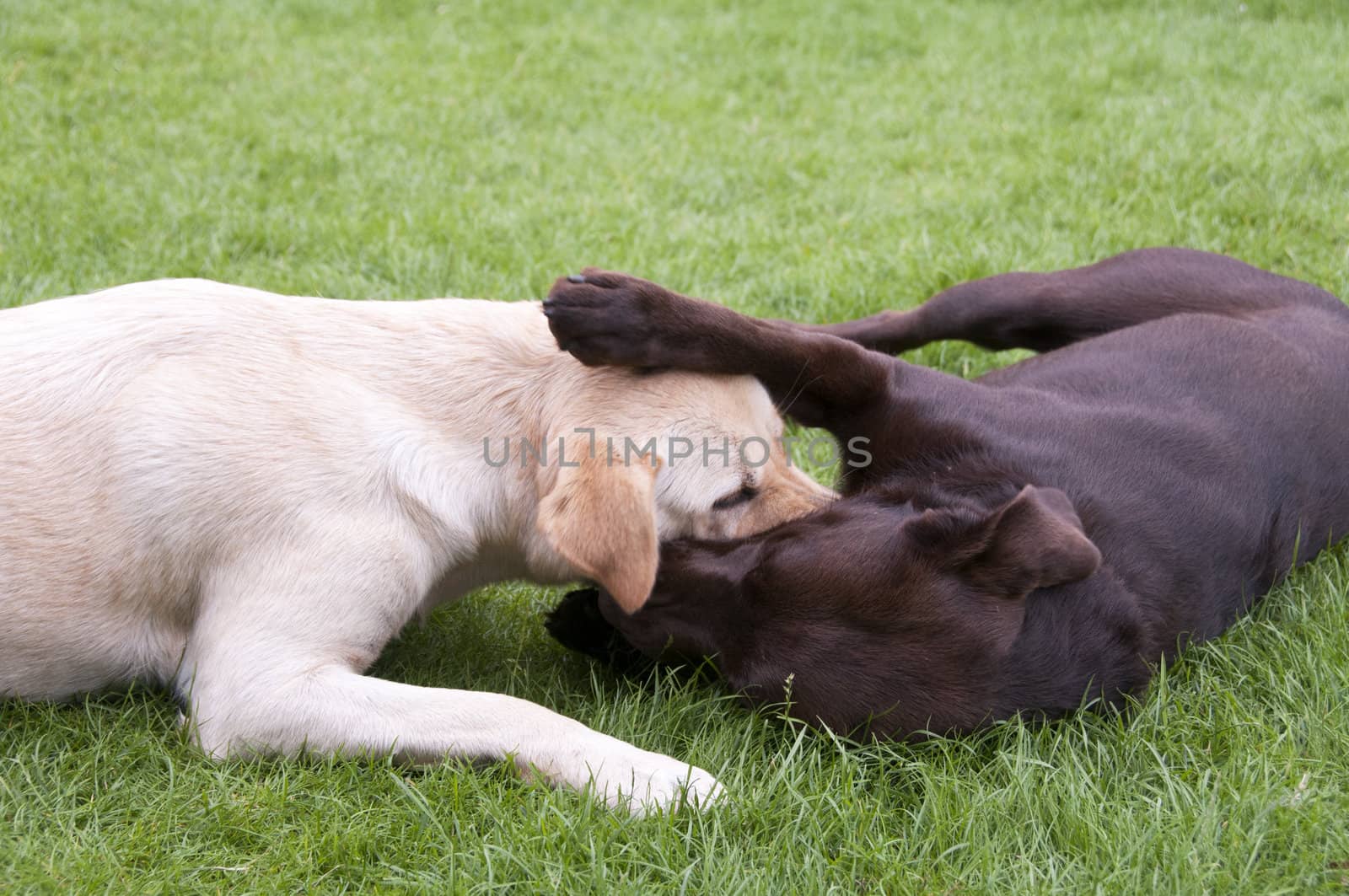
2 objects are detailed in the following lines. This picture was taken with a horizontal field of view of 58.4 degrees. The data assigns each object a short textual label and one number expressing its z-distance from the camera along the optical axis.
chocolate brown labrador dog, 2.78
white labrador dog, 2.81
